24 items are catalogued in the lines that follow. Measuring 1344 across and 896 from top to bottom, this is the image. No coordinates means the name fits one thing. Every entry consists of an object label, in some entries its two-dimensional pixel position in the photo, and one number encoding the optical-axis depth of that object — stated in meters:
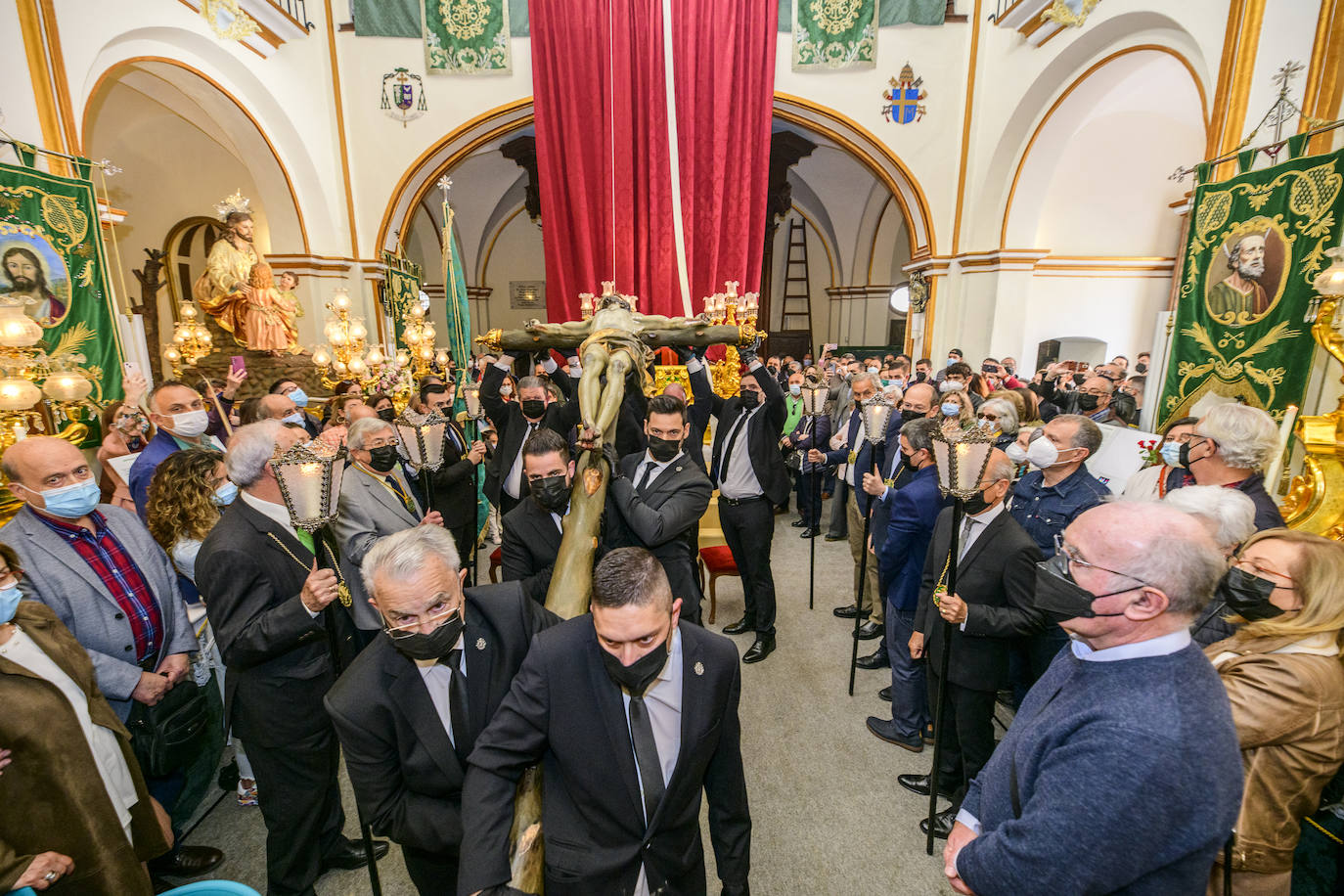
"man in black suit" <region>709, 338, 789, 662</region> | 4.41
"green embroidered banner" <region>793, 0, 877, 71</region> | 9.77
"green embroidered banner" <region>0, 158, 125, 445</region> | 4.73
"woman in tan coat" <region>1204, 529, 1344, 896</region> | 1.70
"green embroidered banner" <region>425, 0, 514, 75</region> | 9.62
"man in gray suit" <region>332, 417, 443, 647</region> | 3.05
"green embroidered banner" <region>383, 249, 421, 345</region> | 10.84
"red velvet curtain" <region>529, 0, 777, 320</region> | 9.55
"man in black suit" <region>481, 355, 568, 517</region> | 4.50
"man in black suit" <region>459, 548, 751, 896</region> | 1.63
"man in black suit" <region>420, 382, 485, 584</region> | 4.56
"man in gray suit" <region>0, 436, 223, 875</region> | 2.37
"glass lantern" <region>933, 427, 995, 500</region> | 2.45
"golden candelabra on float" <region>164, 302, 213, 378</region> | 6.93
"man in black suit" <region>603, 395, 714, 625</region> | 3.00
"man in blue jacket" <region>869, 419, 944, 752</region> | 3.41
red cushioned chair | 4.79
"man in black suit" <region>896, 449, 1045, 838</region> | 2.55
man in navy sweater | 1.26
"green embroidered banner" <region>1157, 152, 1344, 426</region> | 4.87
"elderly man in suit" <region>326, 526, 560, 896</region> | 1.72
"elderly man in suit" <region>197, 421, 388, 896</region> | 2.16
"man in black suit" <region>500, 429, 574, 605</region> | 2.78
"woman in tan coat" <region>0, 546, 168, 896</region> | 1.88
